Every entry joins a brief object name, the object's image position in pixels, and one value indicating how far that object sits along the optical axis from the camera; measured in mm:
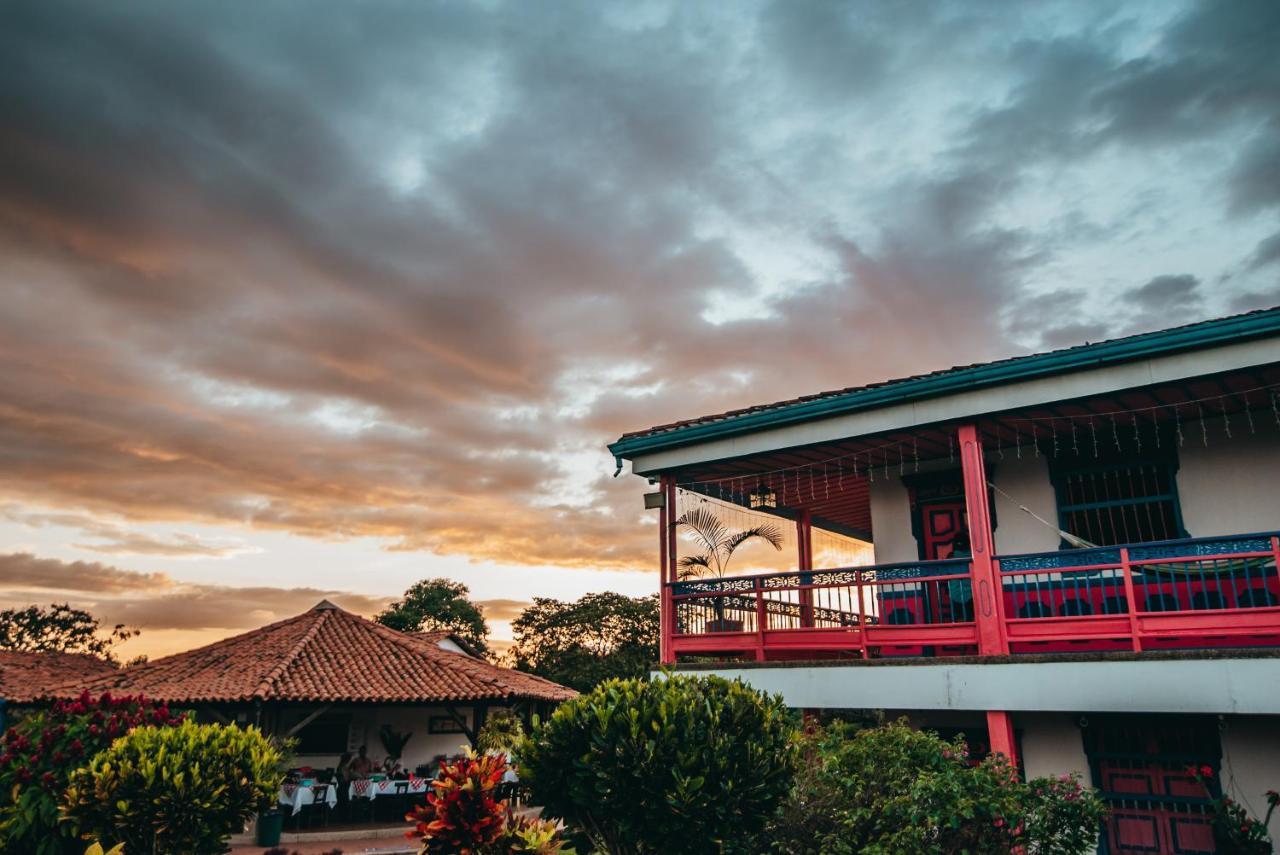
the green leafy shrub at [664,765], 6875
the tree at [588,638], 39750
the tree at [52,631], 52969
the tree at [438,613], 51750
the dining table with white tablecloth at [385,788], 18875
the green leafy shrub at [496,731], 22234
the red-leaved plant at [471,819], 7539
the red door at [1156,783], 9367
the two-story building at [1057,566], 8484
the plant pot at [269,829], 17797
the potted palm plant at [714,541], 13242
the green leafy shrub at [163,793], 9445
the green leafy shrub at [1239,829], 8273
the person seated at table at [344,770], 20547
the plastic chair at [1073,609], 9930
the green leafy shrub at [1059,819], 7117
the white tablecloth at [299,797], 17703
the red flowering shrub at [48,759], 9867
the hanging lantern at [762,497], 14051
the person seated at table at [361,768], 20534
